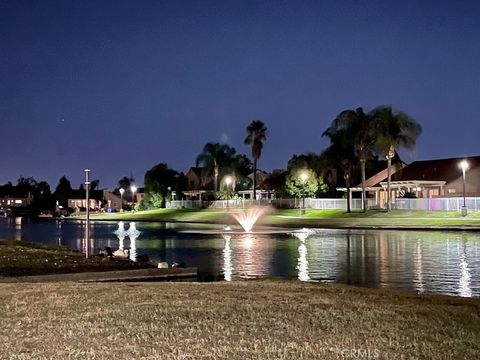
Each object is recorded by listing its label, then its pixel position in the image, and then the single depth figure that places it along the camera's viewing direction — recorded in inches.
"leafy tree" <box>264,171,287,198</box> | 4371.3
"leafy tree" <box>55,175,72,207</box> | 7338.6
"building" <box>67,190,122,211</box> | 6934.1
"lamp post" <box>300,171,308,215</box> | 3334.2
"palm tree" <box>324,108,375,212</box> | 2881.4
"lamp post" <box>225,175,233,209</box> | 4121.6
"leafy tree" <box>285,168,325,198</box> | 3390.7
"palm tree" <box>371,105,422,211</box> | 2768.2
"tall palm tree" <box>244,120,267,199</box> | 4106.8
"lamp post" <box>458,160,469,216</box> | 2309.8
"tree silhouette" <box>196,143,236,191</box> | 4407.0
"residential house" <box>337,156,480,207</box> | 2923.2
